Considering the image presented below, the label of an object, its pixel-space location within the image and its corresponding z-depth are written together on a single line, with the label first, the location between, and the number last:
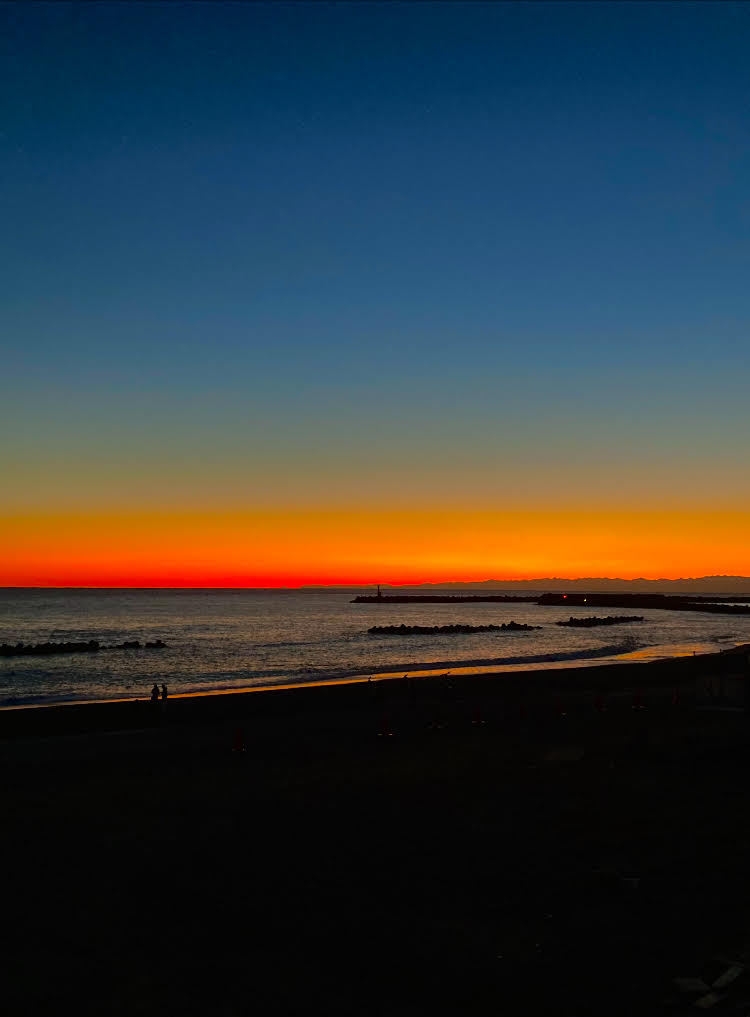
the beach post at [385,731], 22.84
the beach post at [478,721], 25.25
